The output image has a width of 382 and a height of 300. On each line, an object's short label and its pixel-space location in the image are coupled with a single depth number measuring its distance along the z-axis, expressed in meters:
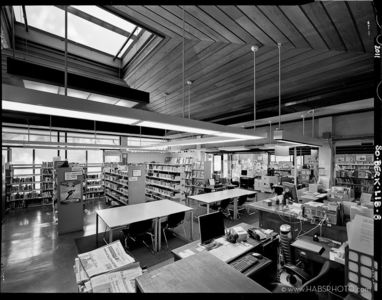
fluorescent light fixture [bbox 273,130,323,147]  3.00
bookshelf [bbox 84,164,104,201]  9.74
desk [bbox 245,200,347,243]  3.16
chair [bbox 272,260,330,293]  1.87
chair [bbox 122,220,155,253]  4.17
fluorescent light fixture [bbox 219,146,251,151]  10.08
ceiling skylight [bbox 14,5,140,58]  3.01
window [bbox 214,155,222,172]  13.24
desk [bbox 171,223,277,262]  2.52
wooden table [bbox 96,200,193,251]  4.05
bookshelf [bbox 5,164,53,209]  8.23
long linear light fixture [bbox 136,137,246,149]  3.13
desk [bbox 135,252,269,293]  0.95
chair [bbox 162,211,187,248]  4.66
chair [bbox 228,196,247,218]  6.67
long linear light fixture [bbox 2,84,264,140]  1.12
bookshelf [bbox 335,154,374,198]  6.43
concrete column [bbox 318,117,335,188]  6.99
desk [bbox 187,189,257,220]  5.76
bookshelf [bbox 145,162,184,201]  8.26
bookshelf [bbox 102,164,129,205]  7.74
